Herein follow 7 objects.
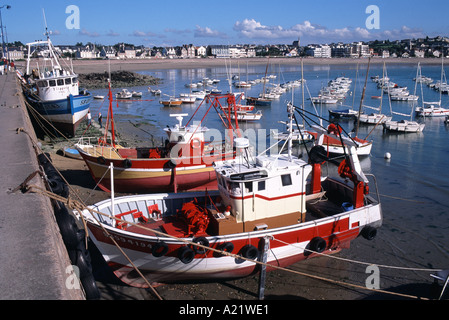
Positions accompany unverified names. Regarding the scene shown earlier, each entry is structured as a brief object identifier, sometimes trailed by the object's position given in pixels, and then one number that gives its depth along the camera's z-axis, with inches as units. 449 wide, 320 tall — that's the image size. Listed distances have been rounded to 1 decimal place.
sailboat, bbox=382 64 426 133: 1377.3
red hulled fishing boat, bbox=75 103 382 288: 382.6
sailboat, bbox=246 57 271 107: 2044.0
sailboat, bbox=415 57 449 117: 1699.1
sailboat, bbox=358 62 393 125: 1523.1
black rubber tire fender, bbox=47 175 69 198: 371.6
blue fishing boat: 1112.8
